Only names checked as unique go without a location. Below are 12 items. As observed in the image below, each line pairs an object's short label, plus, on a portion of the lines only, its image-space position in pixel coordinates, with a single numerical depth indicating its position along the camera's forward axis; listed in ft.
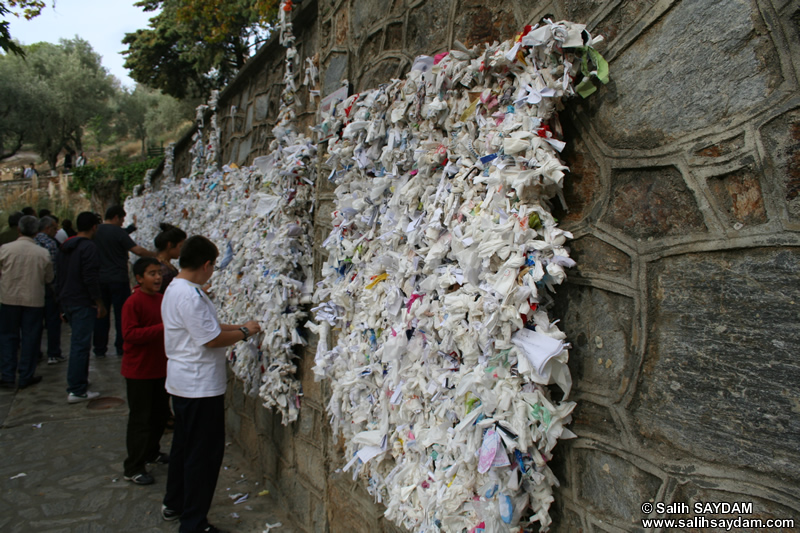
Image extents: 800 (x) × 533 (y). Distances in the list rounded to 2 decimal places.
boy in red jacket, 11.42
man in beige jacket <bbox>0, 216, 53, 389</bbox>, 17.69
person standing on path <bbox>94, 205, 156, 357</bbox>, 18.90
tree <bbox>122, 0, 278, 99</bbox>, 38.70
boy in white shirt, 9.50
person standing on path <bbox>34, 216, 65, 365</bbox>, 21.37
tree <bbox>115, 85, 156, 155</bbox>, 111.04
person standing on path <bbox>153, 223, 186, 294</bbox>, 13.70
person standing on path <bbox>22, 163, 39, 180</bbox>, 85.92
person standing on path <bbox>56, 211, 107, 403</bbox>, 16.89
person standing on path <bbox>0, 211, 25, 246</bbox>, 22.54
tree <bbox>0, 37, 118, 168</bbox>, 88.07
